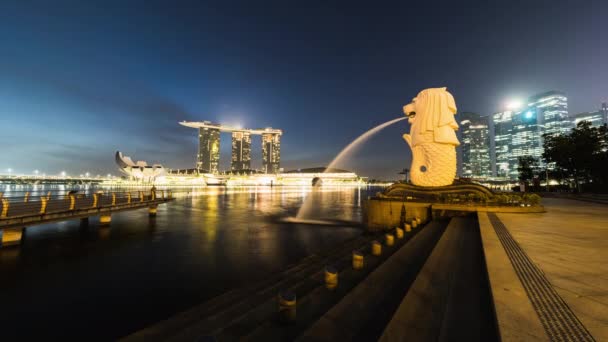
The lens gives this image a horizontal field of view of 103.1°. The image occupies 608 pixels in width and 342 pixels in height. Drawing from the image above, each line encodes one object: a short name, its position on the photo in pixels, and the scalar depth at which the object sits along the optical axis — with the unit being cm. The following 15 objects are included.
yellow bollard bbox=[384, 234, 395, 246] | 1088
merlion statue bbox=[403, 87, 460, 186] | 2533
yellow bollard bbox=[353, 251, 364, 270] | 750
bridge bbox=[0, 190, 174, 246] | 1309
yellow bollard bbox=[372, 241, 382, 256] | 920
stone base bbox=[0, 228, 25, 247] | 1372
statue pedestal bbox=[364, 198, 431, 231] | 1934
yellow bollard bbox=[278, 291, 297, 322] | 452
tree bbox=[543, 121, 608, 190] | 3500
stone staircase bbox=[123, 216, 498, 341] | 430
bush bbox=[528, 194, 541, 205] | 1681
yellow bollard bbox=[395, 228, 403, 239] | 1285
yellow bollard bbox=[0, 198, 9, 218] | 1251
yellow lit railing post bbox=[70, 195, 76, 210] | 1610
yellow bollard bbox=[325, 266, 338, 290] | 605
